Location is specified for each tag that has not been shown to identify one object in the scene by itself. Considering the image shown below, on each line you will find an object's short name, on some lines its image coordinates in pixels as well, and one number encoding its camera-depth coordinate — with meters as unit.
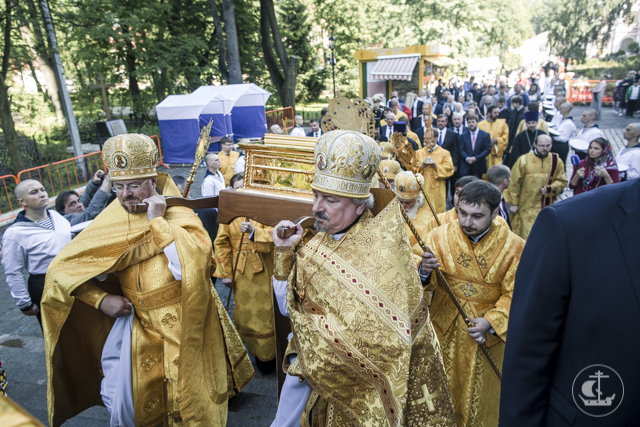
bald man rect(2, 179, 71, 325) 3.97
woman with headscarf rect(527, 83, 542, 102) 19.24
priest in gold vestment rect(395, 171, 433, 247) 4.36
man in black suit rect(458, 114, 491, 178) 9.39
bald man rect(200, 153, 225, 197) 6.38
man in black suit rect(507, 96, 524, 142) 12.16
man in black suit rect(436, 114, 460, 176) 9.59
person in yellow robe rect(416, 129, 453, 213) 7.79
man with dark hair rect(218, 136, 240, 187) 8.29
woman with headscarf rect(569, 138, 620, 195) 5.94
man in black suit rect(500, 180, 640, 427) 1.36
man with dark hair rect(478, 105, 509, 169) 10.66
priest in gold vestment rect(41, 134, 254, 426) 3.10
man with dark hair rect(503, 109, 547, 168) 9.01
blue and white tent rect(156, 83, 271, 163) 16.84
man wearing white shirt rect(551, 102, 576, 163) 9.98
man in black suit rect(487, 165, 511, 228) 5.63
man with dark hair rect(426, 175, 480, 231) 4.21
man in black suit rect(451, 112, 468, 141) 10.34
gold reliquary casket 2.94
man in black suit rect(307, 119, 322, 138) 11.74
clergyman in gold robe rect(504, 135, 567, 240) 6.73
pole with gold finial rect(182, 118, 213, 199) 3.40
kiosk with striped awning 25.55
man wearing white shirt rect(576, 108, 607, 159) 8.30
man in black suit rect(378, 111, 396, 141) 11.05
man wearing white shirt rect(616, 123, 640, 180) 6.49
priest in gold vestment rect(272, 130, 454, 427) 2.19
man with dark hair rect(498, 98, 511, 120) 12.64
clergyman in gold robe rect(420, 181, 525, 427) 3.16
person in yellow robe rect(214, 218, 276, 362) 4.66
